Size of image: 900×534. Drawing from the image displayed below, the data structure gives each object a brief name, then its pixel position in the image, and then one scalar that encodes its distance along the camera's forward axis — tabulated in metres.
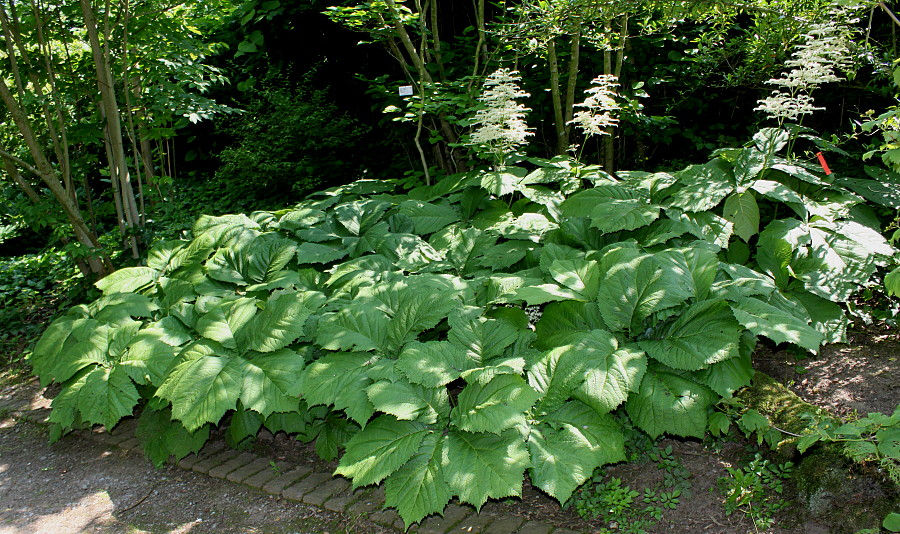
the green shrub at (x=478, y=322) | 2.66
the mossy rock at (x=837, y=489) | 2.44
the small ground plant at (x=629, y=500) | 2.70
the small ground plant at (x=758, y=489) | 2.63
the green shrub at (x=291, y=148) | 7.79
